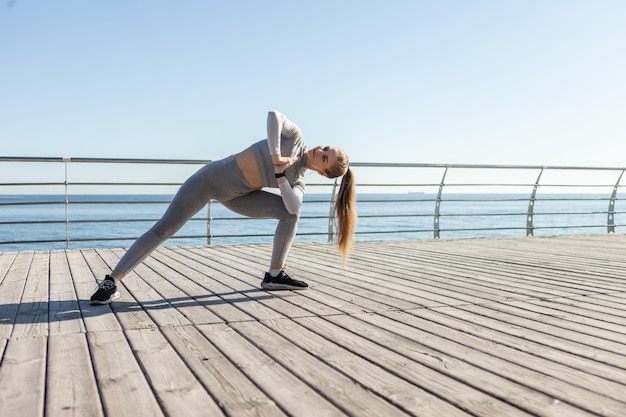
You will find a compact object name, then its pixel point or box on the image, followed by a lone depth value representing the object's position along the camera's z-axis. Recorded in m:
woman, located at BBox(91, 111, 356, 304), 3.15
